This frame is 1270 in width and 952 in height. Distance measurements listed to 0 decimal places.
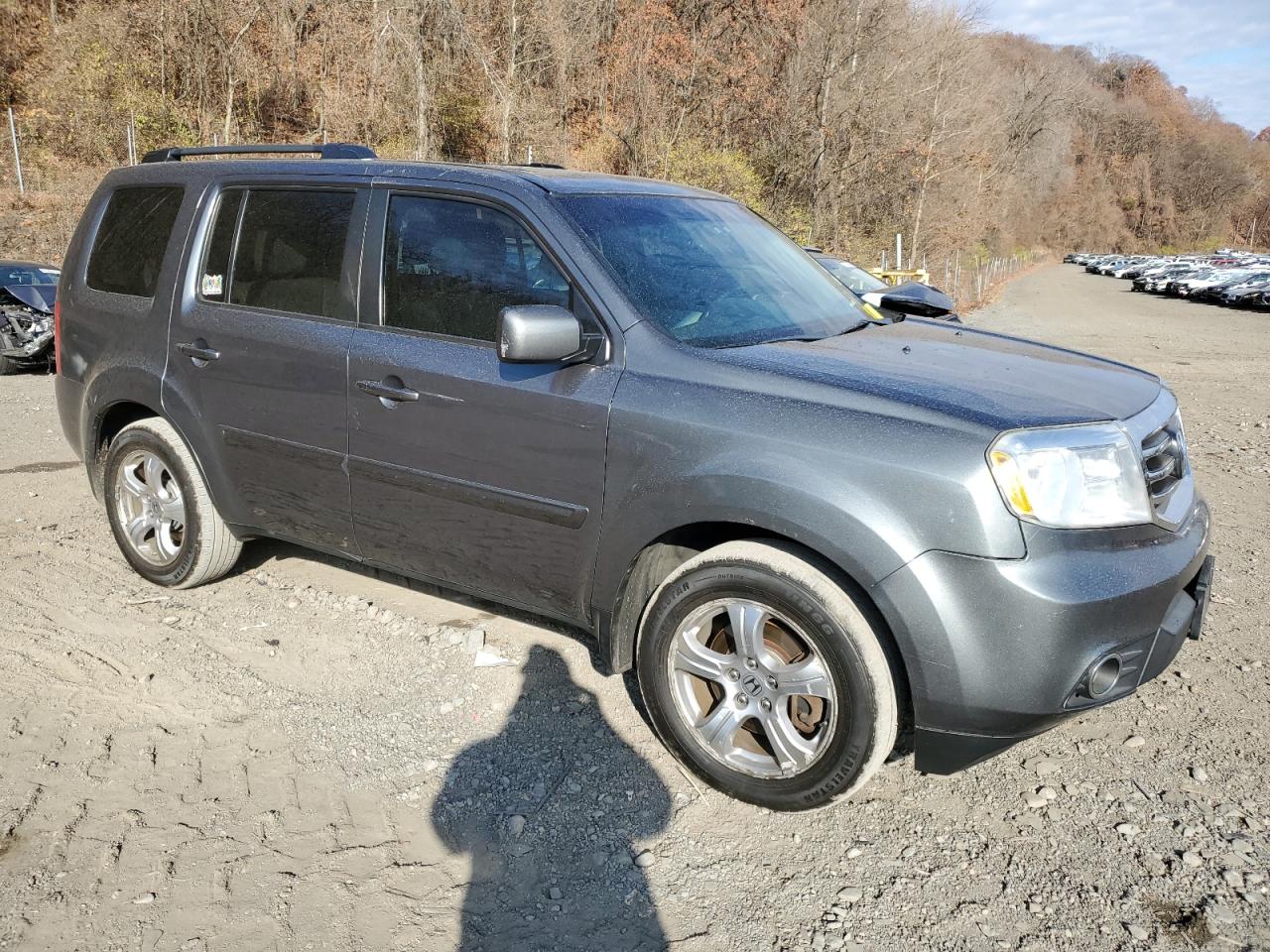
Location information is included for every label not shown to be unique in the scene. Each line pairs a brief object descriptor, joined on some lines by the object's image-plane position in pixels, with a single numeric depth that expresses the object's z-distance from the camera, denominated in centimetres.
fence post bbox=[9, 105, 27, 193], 2150
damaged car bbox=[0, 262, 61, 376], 1185
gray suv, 274
